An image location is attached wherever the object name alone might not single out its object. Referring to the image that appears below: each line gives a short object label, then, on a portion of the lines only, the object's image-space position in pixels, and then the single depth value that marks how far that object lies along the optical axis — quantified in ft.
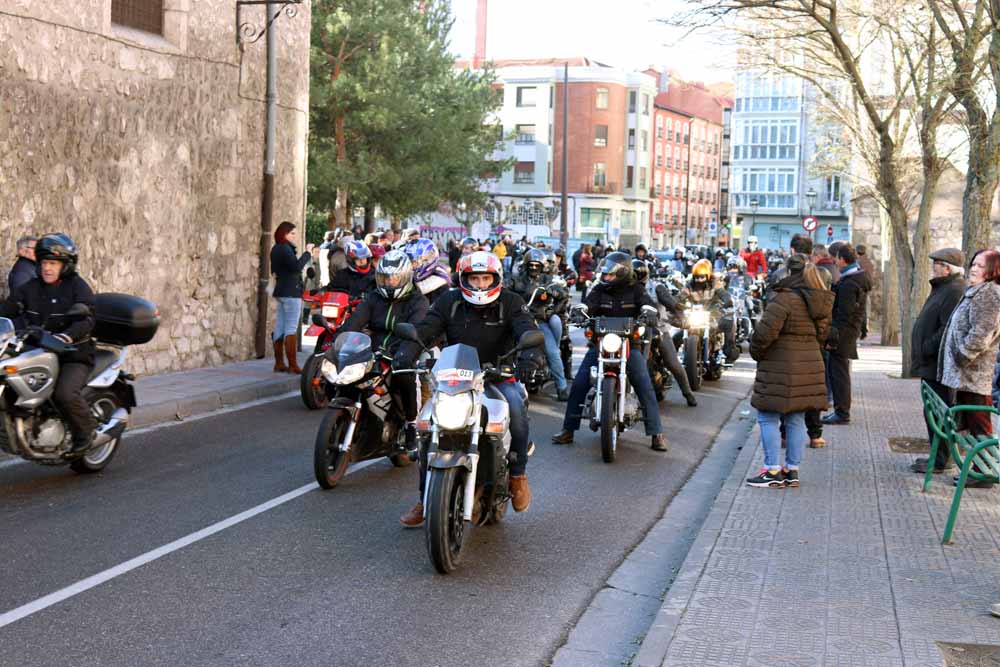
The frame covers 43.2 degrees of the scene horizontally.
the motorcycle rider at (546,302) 46.37
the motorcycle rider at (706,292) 52.60
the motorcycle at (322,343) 40.14
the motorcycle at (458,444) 20.36
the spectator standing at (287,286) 48.70
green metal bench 22.59
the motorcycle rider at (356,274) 41.78
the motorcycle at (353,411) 27.17
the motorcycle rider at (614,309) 35.65
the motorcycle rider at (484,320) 23.72
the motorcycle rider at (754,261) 91.30
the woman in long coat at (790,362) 29.04
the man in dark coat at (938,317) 30.89
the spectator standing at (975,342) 28.45
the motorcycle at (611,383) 33.40
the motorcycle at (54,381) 26.48
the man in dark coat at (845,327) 40.37
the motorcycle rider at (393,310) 28.94
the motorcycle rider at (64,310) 27.45
